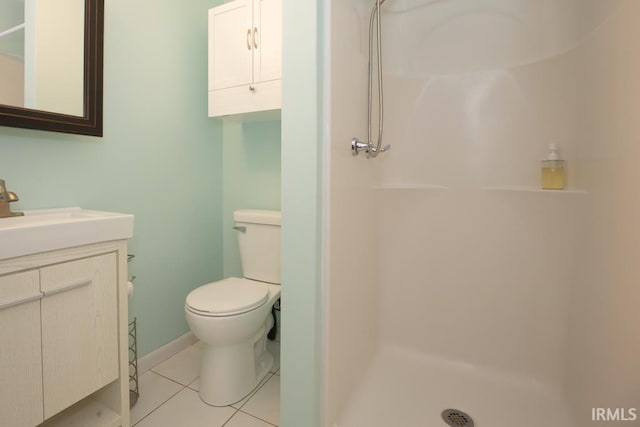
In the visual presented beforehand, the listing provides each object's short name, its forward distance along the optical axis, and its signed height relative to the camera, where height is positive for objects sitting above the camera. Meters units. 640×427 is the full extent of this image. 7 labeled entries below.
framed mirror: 1.04 +0.55
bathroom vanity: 0.80 -0.33
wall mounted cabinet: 1.46 +0.79
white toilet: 1.26 -0.45
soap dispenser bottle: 1.26 +0.18
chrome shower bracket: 1.17 +0.26
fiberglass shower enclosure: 0.94 -0.03
